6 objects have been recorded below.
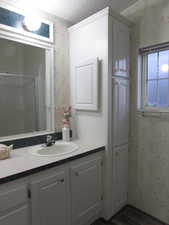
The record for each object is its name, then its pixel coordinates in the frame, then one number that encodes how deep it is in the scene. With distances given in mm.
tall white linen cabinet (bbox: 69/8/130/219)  1675
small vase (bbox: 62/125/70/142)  1926
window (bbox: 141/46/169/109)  1757
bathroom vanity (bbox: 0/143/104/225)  1084
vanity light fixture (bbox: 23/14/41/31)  1673
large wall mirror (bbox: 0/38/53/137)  1691
